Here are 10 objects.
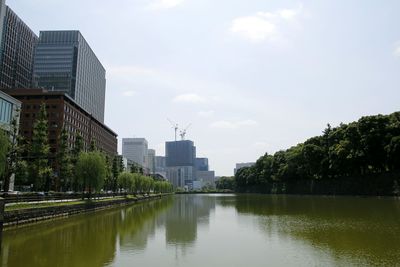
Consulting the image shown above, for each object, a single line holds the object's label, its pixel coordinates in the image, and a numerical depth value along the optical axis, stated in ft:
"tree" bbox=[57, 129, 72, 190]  212.43
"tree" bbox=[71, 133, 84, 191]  232.32
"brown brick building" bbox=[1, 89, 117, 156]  396.98
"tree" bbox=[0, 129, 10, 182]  116.98
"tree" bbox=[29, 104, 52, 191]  180.75
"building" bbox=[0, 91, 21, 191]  226.38
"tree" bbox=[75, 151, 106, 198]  194.90
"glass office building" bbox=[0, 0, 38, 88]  540.11
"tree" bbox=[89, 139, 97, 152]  248.71
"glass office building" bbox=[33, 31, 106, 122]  547.49
